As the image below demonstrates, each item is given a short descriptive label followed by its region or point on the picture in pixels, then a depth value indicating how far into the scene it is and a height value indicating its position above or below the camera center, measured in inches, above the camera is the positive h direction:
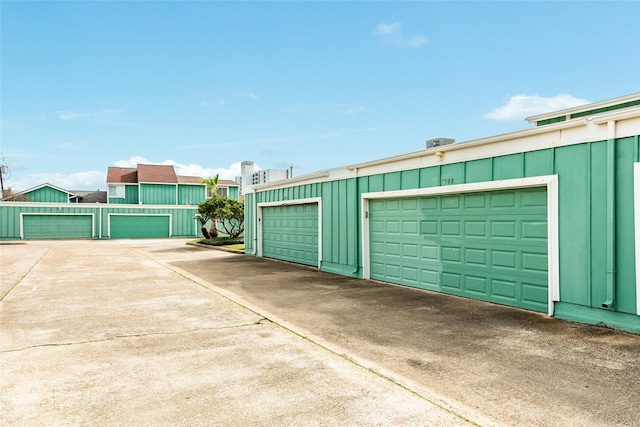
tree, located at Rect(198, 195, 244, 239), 860.0 +6.6
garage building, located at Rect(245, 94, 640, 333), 215.9 -5.3
